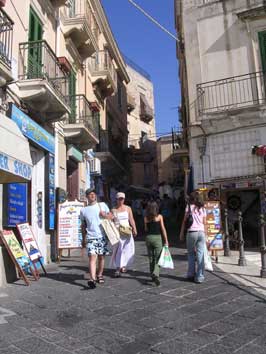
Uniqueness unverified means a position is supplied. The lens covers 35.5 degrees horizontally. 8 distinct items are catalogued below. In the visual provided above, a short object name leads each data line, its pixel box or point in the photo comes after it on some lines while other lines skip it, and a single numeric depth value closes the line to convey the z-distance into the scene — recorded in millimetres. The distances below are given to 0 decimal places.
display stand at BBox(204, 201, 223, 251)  10597
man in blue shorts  7070
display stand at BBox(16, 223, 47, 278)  8156
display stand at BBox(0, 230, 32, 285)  7430
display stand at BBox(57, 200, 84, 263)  11000
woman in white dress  7957
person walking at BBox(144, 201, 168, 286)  7215
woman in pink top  7329
